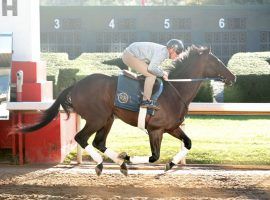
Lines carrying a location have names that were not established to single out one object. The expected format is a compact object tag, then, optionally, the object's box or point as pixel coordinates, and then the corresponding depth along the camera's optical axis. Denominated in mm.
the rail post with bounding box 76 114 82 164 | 15074
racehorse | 12223
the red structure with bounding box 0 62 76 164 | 15223
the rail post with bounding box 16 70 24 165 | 15120
